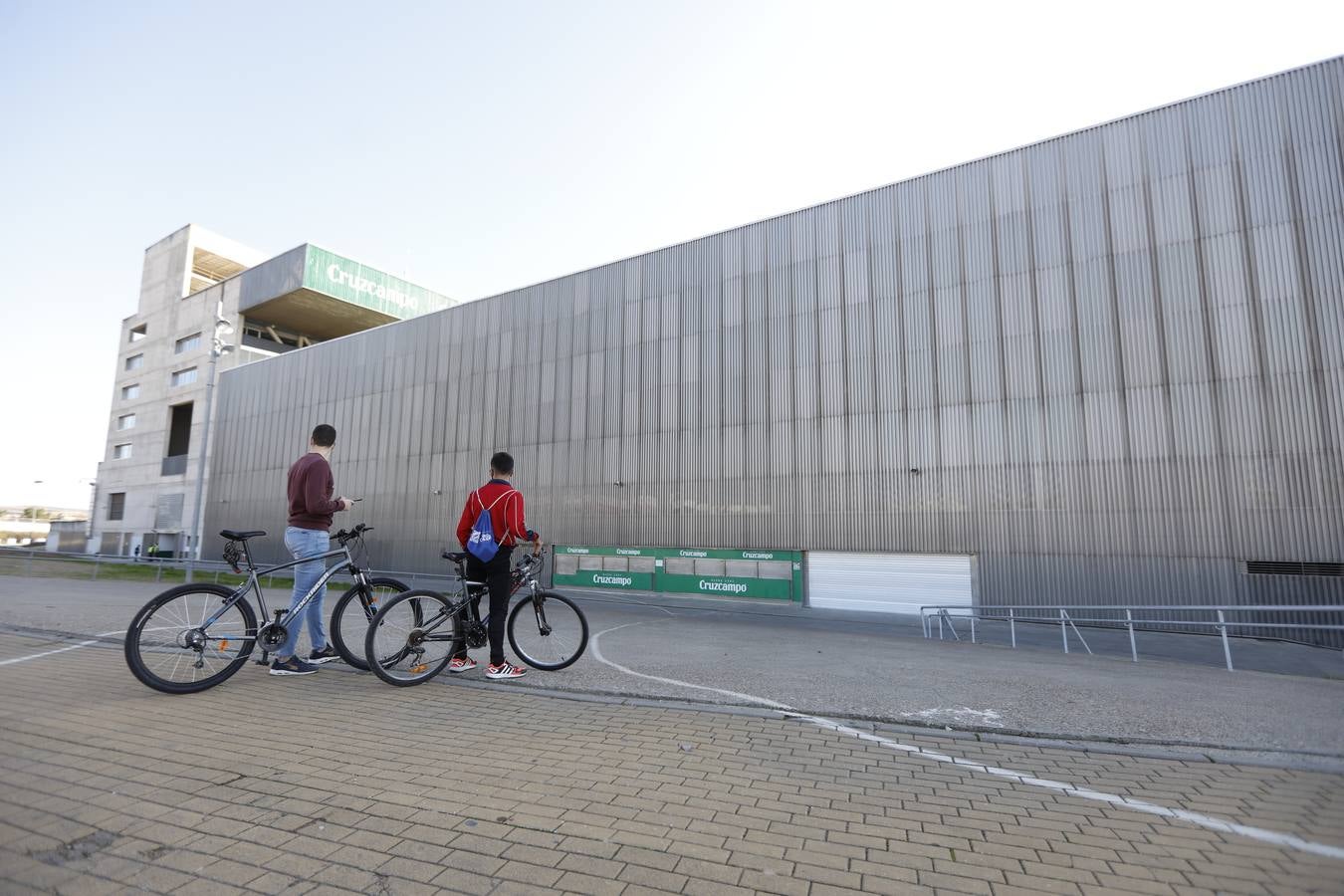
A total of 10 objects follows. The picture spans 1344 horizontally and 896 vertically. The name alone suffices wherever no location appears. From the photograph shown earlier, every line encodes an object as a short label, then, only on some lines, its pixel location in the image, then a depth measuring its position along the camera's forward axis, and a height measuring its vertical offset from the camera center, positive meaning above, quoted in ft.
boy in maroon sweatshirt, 17.58 -0.02
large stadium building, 48.29 +15.01
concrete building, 137.39 +47.15
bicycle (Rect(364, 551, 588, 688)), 17.26 -2.74
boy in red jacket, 17.93 -0.21
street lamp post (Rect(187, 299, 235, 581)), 74.38 +21.85
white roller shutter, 57.16 -4.34
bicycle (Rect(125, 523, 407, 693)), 15.42 -2.50
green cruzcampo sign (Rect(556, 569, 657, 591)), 72.28 -5.36
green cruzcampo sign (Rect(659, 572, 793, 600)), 65.05 -5.48
